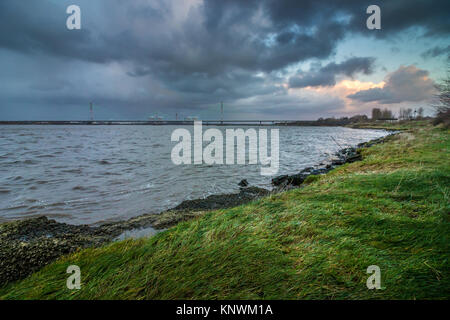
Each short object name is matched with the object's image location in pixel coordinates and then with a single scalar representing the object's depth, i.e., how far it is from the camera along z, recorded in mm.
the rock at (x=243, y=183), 11138
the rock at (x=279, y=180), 11422
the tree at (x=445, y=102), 25194
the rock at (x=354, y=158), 15660
